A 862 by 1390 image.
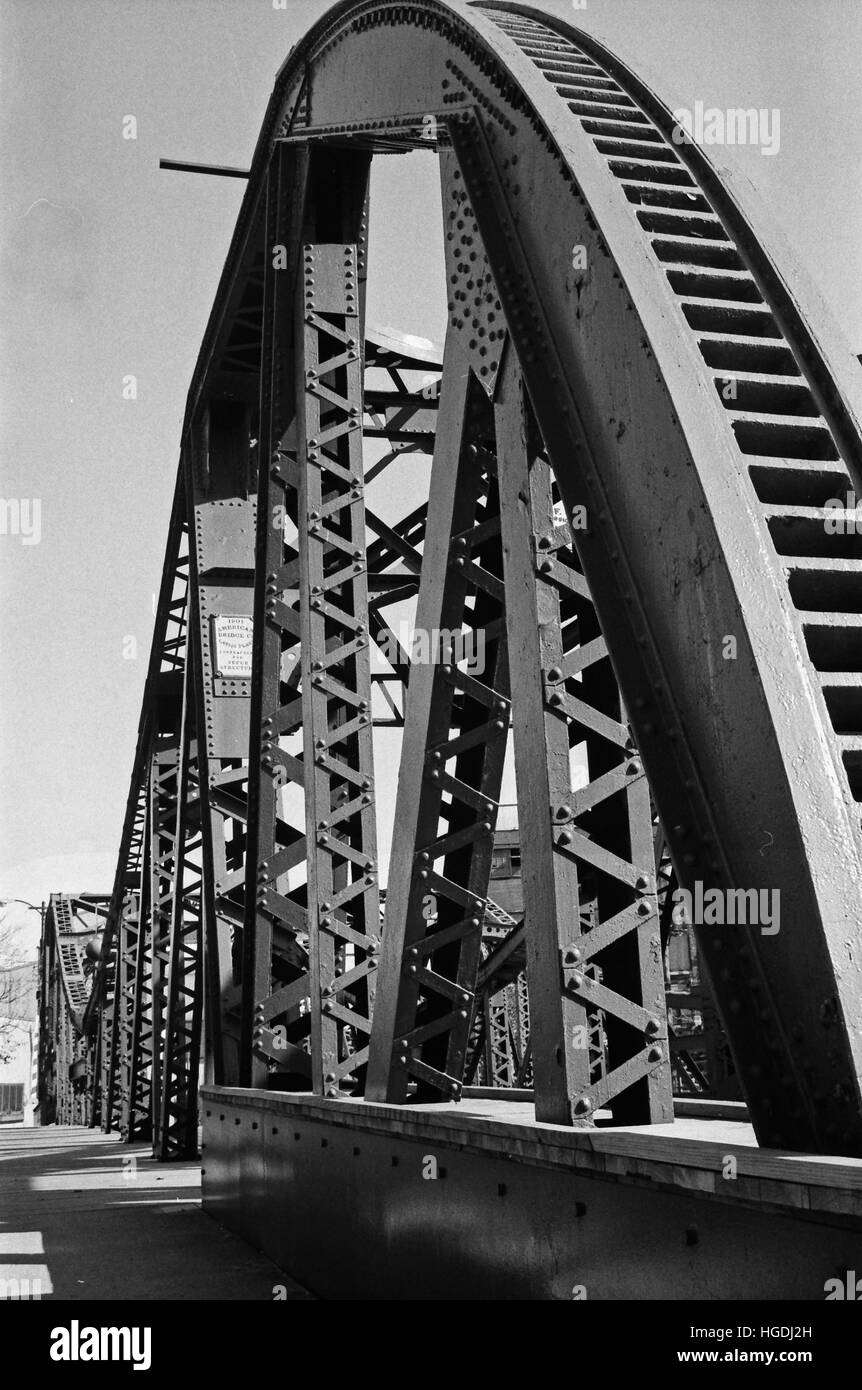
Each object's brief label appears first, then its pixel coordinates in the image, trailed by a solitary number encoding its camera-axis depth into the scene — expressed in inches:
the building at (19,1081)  3533.5
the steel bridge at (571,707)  129.5
